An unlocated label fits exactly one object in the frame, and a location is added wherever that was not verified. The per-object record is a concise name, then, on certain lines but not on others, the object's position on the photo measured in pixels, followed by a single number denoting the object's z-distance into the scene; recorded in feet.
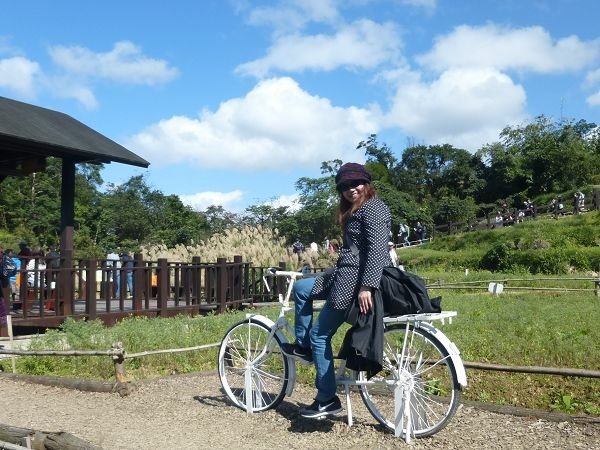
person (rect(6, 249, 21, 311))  31.40
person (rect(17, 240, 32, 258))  38.91
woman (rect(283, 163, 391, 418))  13.16
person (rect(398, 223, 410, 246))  137.49
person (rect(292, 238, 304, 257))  64.12
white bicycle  13.23
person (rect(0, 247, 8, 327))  27.66
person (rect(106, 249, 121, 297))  35.29
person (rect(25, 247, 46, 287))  31.48
